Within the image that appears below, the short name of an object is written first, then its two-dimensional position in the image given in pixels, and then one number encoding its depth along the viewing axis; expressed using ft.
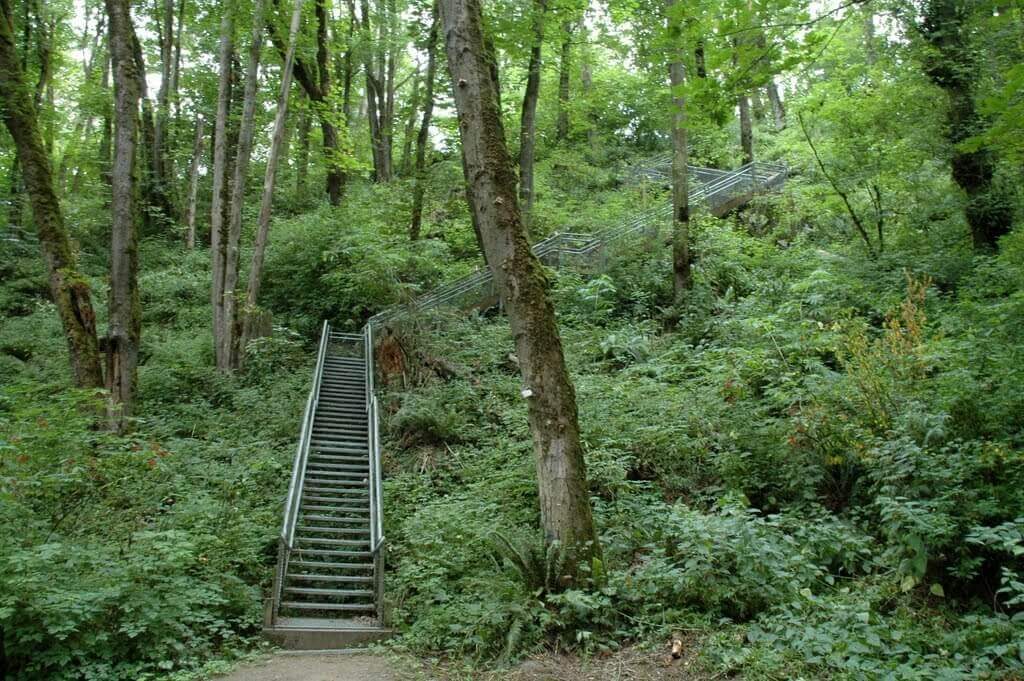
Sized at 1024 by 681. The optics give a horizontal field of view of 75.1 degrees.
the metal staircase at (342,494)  24.67
